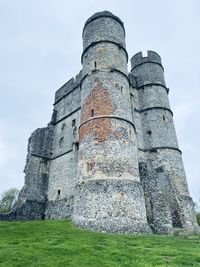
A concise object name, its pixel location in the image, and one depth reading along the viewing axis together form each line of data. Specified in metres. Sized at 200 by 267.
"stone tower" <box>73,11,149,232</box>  10.99
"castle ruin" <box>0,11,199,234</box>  11.40
